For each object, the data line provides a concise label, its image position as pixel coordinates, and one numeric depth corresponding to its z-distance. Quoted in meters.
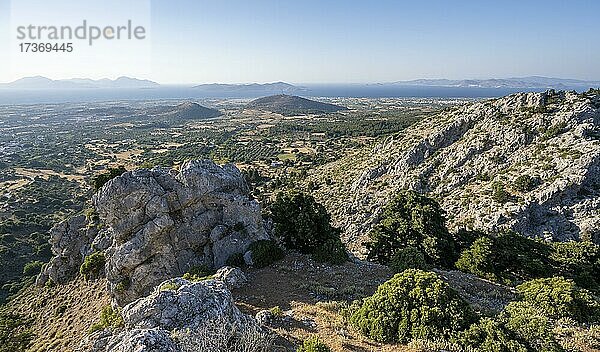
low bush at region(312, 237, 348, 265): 23.67
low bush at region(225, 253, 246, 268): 22.98
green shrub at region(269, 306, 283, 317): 15.85
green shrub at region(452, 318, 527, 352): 11.66
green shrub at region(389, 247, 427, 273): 23.00
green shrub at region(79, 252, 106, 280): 28.38
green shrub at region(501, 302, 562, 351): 11.70
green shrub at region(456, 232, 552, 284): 24.98
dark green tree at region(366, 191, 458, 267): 27.50
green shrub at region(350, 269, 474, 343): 13.24
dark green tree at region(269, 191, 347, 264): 24.47
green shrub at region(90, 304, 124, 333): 13.87
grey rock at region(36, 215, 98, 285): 31.05
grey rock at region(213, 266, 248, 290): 19.42
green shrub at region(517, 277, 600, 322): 16.11
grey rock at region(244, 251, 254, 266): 22.79
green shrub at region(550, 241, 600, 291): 25.39
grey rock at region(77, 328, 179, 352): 9.30
